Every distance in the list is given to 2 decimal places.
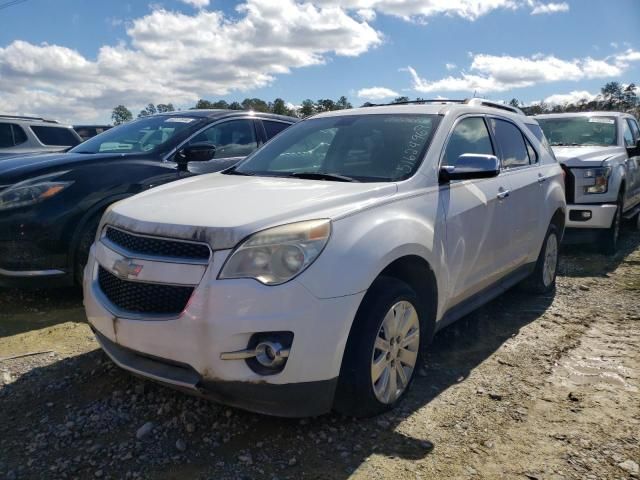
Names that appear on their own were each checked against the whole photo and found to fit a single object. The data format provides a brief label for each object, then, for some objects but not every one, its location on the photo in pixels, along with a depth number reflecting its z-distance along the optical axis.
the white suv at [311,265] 2.45
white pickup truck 6.66
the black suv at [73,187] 4.34
